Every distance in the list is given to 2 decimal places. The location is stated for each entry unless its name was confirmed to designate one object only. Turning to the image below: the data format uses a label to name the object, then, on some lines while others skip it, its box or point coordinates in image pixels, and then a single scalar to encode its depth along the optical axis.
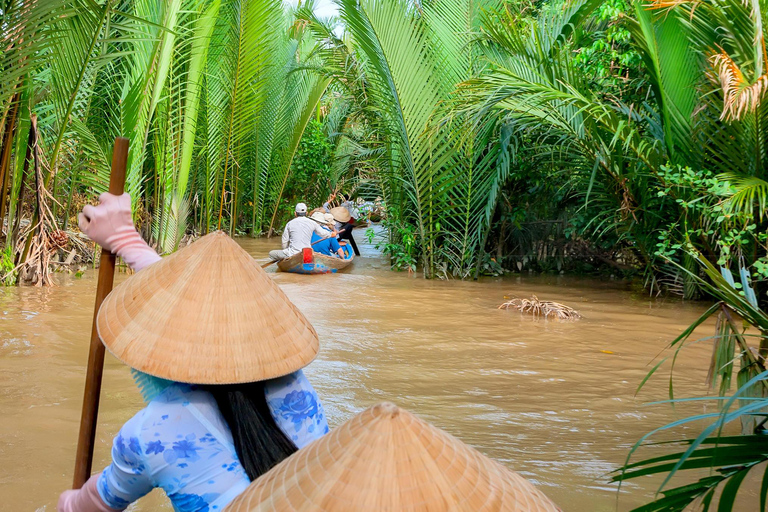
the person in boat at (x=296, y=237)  9.84
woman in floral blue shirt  1.49
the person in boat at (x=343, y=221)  11.80
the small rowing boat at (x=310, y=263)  9.58
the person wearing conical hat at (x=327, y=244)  10.38
